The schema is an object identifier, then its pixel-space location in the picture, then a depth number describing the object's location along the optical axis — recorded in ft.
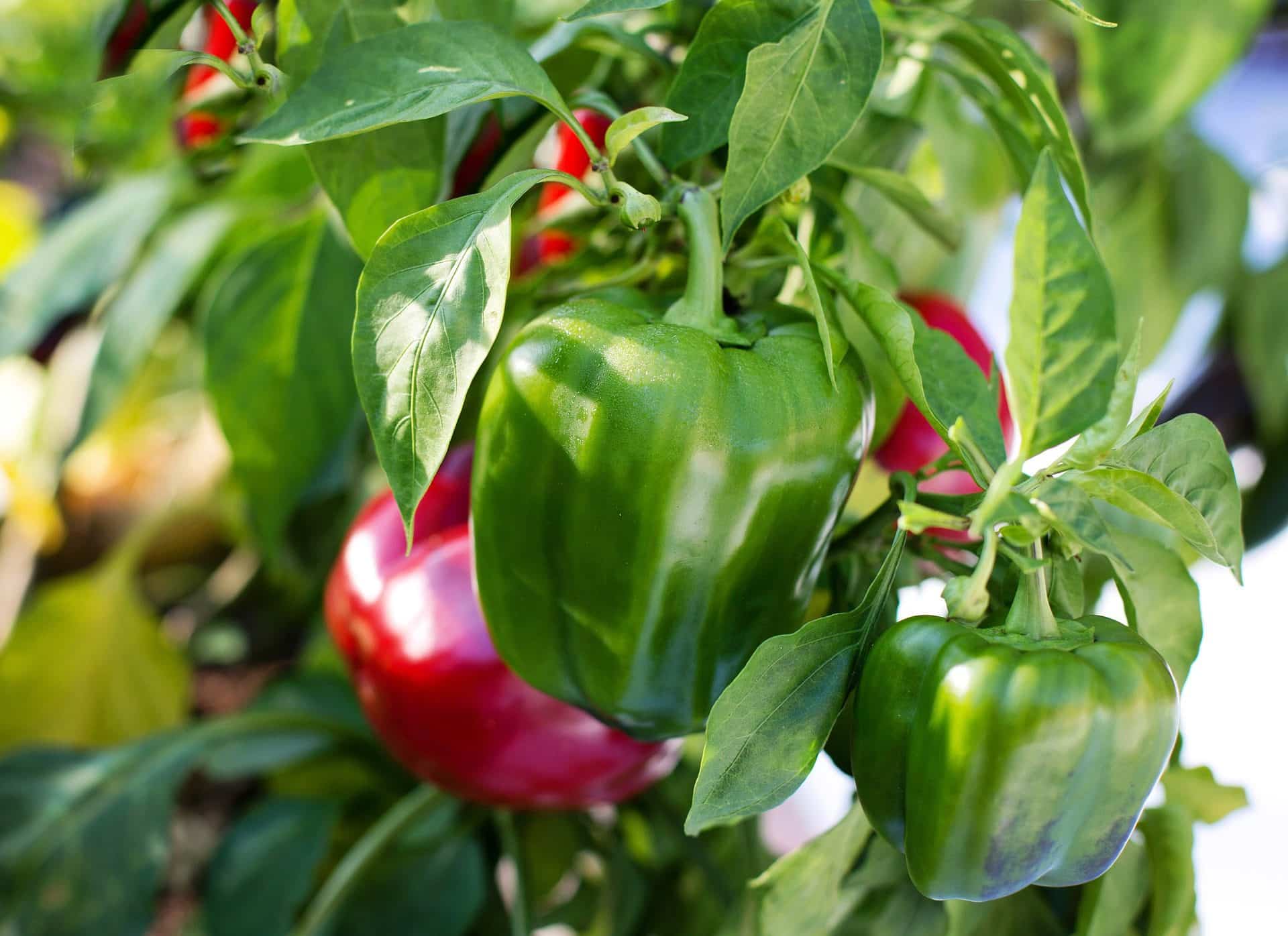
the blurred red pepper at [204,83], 1.81
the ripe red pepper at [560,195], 1.66
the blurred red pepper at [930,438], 1.73
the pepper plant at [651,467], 0.87
